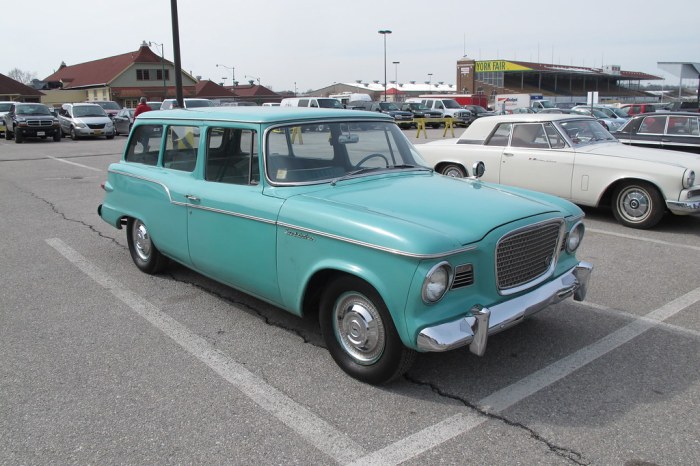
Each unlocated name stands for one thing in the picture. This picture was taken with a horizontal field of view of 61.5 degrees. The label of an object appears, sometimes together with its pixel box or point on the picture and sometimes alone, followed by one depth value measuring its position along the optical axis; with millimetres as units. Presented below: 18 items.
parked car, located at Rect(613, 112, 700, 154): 10258
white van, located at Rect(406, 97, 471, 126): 37906
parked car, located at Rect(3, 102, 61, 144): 24062
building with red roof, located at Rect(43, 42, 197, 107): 65000
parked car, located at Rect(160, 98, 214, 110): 27703
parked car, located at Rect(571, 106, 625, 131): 25972
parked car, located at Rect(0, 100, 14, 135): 27516
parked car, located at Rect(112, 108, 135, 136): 28675
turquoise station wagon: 3322
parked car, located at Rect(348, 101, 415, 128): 36219
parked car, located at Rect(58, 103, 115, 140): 25984
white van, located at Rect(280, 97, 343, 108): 29125
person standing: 17711
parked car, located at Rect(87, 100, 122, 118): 33625
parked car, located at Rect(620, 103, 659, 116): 29978
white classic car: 7676
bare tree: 130350
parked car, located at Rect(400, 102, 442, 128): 38188
